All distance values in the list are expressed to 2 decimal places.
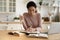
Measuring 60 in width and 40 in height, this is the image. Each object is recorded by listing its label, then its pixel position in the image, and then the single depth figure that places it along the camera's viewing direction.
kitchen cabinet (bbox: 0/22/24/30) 4.37
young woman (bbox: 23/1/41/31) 2.76
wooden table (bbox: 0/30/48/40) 1.96
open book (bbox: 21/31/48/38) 2.04
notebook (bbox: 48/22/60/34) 2.19
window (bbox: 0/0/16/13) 4.54
